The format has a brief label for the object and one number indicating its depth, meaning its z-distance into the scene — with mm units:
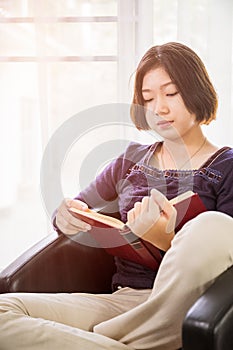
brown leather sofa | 2576
